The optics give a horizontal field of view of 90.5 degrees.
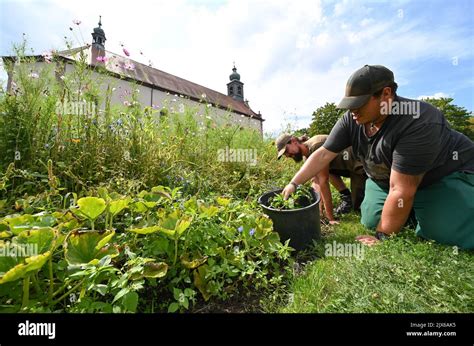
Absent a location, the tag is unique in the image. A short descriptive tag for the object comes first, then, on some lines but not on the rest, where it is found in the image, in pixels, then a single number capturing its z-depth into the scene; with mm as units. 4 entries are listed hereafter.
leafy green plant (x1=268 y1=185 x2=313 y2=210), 1967
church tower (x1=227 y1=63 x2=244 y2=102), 44103
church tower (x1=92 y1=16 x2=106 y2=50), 28209
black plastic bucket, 1873
